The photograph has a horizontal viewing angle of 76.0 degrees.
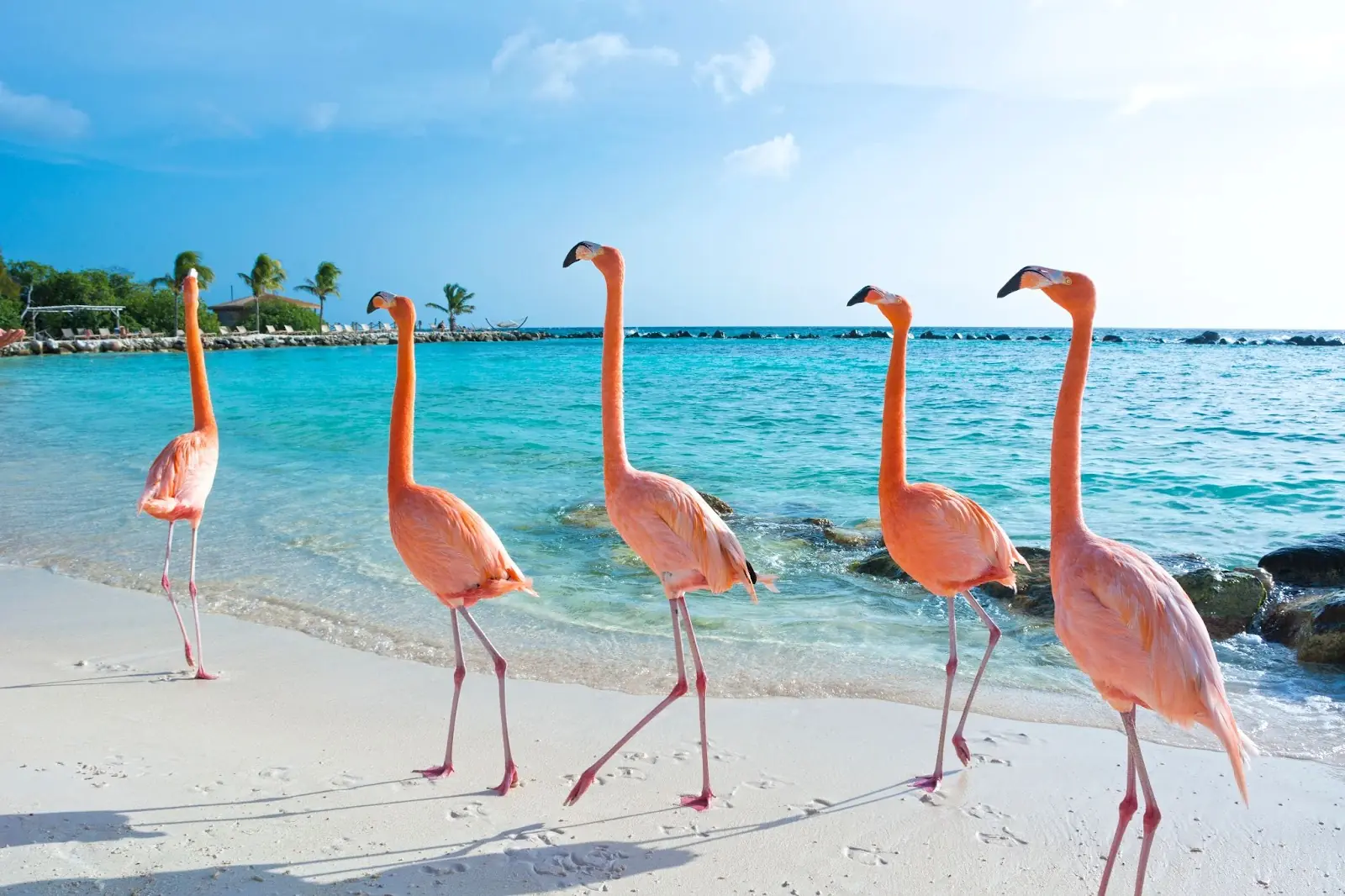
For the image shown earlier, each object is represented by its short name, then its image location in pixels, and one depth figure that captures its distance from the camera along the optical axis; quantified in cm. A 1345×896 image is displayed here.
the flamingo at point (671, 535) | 374
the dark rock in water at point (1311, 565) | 768
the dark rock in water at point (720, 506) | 1050
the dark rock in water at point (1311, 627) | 594
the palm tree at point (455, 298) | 9794
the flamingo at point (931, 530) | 411
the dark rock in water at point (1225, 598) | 670
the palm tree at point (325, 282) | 8112
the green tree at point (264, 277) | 7075
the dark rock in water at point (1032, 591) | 707
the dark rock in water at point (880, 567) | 801
